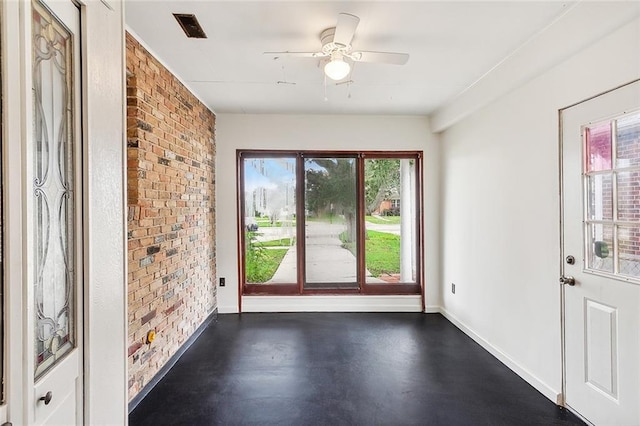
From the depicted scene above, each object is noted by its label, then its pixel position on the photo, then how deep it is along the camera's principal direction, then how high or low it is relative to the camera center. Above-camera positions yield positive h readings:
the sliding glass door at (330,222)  4.33 -0.13
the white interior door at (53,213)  0.95 +0.01
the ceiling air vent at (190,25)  2.01 +1.24
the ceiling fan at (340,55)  2.12 +1.07
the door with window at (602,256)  1.79 -0.28
